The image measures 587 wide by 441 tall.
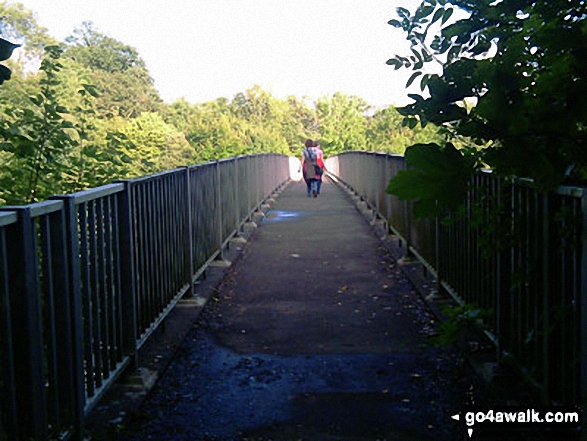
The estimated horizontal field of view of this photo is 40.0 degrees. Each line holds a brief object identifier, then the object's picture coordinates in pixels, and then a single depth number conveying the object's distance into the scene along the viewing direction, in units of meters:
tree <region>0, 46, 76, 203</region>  6.96
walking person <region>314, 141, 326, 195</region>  22.09
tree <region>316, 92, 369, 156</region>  55.53
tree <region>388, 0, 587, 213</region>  2.57
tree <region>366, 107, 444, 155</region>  37.75
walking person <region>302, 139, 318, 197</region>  21.98
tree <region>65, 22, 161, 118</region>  87.81
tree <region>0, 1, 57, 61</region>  73.39
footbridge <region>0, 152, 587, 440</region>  3.40
